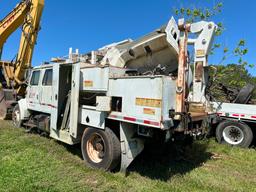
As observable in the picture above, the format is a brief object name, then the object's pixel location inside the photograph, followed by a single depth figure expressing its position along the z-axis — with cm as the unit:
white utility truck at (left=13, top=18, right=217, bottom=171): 330
